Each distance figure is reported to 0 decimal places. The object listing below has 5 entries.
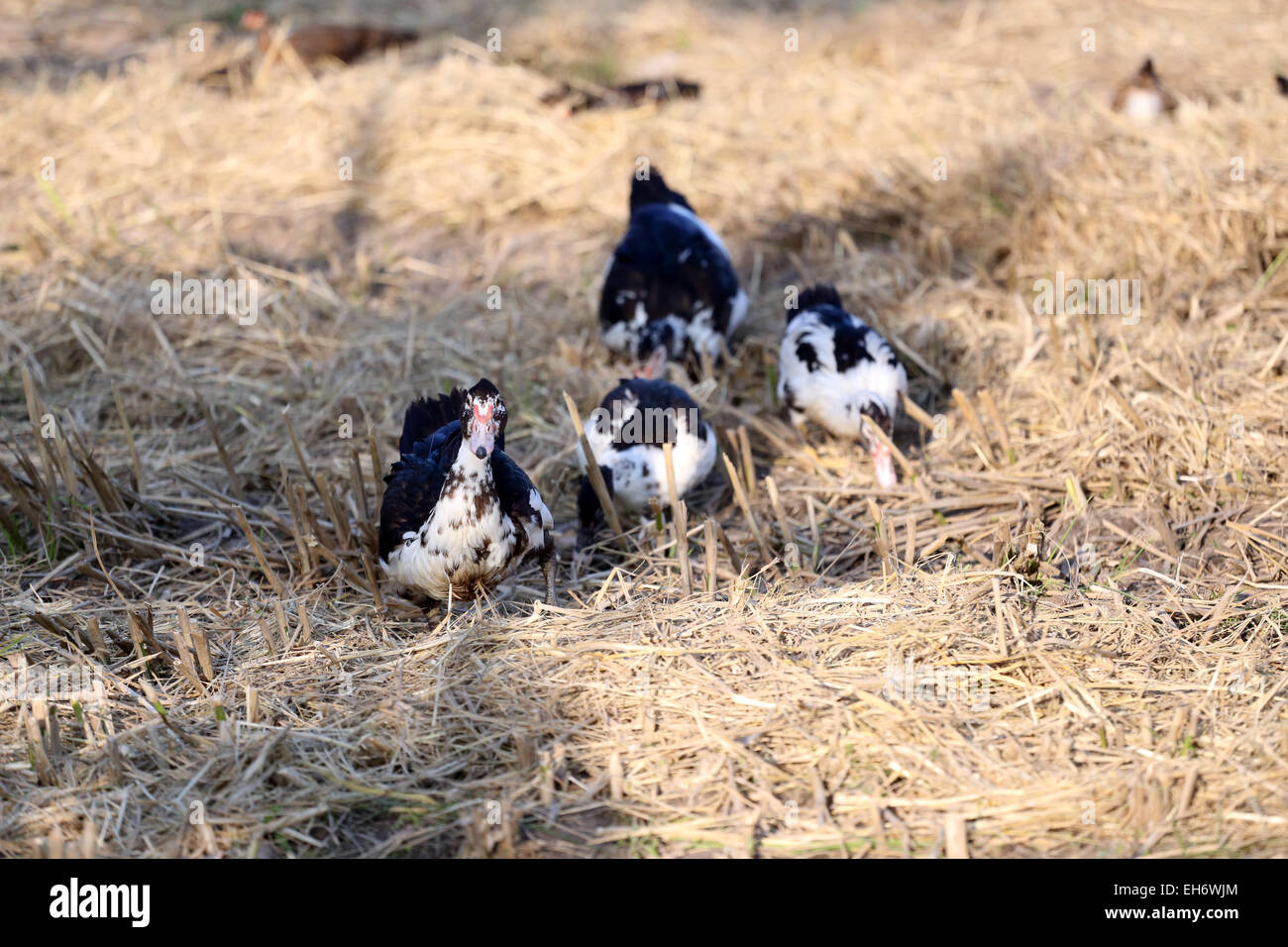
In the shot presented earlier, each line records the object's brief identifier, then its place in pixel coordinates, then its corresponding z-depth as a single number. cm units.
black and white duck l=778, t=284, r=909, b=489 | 504
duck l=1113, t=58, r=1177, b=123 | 704
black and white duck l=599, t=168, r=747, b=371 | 578
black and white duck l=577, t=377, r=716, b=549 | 477
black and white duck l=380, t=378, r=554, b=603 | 370
